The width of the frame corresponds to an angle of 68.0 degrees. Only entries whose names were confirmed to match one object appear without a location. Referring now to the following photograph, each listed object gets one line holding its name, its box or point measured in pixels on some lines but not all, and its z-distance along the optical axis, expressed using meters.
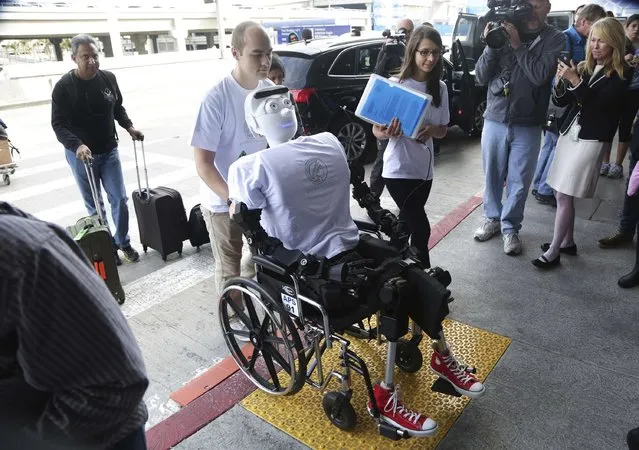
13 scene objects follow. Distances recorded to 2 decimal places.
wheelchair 1.91
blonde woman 3.07
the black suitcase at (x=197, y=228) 3.93
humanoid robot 1.95
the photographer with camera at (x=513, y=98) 3.32
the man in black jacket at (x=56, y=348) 0.82
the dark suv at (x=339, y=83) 5.97
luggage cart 6.10
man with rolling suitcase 3.46
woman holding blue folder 2.81
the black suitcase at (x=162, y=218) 3.76
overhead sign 21.42
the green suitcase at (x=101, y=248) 3.16
